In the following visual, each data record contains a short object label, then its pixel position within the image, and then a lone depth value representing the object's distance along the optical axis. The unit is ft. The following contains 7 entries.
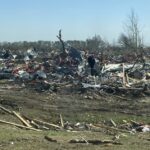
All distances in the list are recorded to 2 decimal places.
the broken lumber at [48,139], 40.03
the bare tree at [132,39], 246.06
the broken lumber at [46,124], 51.39
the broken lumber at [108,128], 49.26
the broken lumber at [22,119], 50.98
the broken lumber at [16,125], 48.44
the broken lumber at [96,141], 39.27
